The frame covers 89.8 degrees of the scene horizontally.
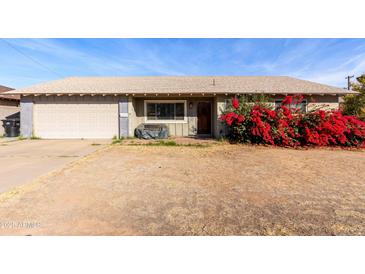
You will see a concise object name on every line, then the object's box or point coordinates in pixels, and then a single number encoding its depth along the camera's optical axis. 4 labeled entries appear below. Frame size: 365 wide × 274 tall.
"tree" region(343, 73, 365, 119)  12.64
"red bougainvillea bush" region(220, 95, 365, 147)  8.47
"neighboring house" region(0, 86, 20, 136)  12.99
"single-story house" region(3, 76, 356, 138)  10.94
